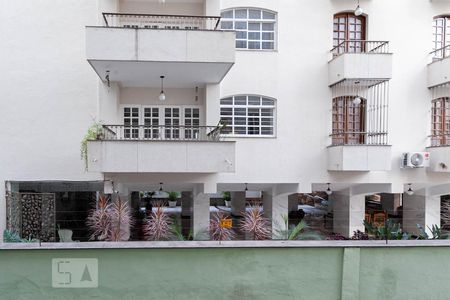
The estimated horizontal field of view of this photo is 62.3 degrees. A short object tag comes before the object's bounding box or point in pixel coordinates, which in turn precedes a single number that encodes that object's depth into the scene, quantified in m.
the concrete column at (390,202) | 15.47
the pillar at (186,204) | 13.56
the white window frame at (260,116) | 11.75
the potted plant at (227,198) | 21.75
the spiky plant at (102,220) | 9.70
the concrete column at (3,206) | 11.07
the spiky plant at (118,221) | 9.57
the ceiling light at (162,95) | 10.84
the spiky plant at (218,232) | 9.73
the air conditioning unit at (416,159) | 11.72
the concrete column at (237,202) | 16.02
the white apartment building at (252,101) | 10.90
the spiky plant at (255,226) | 9.31
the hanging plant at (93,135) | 9.66
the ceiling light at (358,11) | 11.24
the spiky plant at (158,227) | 9.33
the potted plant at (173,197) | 21.16
